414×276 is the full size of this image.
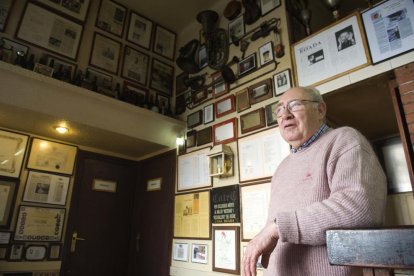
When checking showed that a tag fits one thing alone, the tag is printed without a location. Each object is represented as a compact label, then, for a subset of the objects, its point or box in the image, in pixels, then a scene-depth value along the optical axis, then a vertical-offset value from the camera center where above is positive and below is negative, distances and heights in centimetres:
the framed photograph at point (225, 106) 284 +126
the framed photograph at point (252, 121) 250 +100
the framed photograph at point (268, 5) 272 +214
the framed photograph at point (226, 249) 237 -9
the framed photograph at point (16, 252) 265 -14
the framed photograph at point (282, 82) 238 +125
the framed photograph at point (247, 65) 275 +160
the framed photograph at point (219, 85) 297 +152
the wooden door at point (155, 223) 313 +17
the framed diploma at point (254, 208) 227 +24
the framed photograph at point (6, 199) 268 +33
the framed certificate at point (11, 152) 277 +78
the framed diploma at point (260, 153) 231 +68
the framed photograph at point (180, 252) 285 -13
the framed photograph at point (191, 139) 316 +104
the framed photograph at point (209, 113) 304 +127
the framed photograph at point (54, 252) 285 -15
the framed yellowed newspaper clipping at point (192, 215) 276 +22
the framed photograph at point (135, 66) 346 +200
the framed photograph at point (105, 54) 321 +200
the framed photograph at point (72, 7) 305 +236
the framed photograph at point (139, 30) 363 +253
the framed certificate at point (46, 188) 288 +47
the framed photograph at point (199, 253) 265 -13
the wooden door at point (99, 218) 306 +21
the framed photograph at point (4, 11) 266 +199
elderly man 72 +13
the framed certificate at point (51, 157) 298 +81
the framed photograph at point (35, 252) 273 -15
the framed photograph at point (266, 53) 260 +161
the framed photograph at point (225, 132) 274 +99
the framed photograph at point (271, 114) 239 +100
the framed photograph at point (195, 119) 318 +127
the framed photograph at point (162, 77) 369 +199
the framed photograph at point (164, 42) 384 +252
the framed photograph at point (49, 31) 280 +198
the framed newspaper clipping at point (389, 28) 179 +131
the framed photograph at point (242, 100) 268 +124
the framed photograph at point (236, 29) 301 +212
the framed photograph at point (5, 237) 263 -1
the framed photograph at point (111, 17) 339 +252
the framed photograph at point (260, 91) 252 +126
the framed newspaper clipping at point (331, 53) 200 +132
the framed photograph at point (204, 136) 298 +102
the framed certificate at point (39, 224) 277 +12
